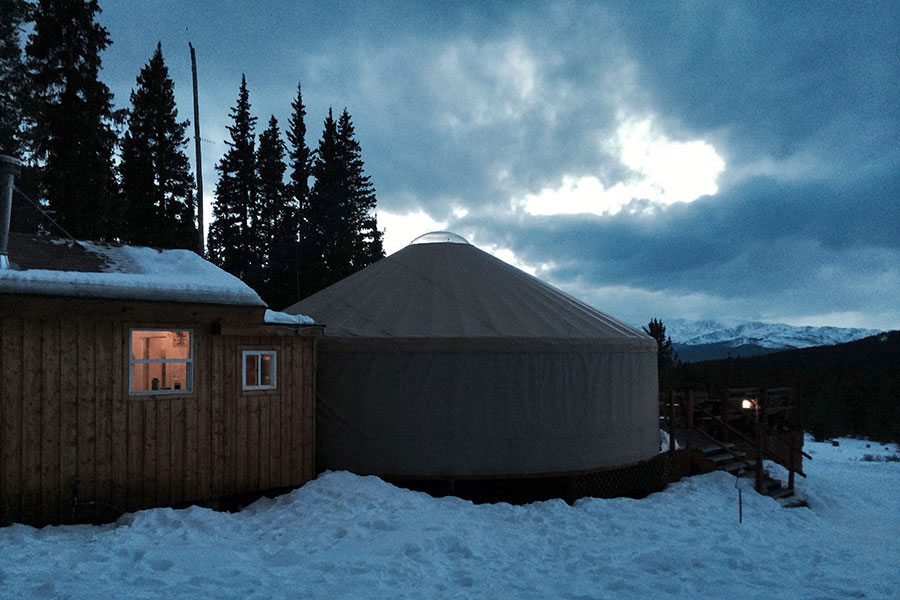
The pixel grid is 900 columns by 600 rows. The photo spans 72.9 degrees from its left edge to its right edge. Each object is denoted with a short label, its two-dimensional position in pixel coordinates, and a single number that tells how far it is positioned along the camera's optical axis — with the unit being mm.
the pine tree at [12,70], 19016
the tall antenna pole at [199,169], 14636
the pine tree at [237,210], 25562
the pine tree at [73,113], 15031
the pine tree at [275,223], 23219
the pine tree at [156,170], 20469
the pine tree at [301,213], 22781
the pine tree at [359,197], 26670
